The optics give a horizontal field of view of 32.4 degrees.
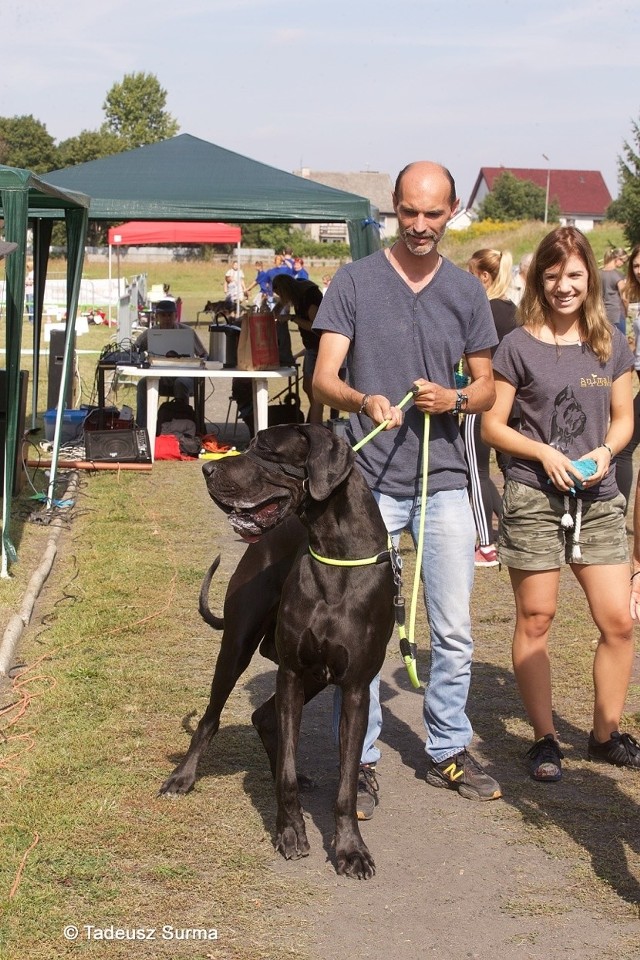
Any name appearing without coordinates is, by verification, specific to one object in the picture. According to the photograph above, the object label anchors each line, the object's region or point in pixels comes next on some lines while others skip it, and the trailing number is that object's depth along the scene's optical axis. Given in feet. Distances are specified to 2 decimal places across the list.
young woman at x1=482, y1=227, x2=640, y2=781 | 13.85
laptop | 43.96
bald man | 12.18
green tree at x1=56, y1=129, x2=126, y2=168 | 282.97
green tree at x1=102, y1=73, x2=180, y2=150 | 369.71
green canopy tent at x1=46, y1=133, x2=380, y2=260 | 38.93
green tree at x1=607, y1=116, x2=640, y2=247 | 152.35
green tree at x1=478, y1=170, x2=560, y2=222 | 298.56
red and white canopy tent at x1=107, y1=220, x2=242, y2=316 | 74.02
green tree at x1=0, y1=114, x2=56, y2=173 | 285.02
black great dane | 11.12
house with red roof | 387.96
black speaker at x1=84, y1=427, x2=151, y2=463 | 38.65
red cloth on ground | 41.14
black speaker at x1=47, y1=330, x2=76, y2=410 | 45.70
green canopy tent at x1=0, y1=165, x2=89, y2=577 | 23.85
